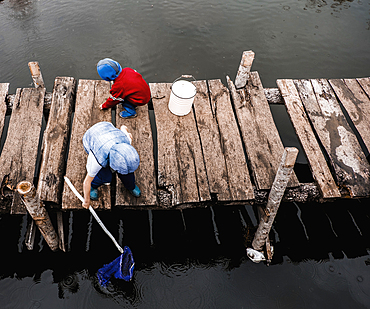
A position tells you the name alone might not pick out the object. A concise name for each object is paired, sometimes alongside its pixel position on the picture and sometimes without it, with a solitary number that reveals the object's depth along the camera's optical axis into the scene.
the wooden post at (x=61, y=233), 4.54
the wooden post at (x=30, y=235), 4.18
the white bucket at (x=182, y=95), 4.73
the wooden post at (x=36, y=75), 4.98
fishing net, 4.21
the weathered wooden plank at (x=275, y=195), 3.59
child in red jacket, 4.35
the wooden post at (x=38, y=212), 3.24
